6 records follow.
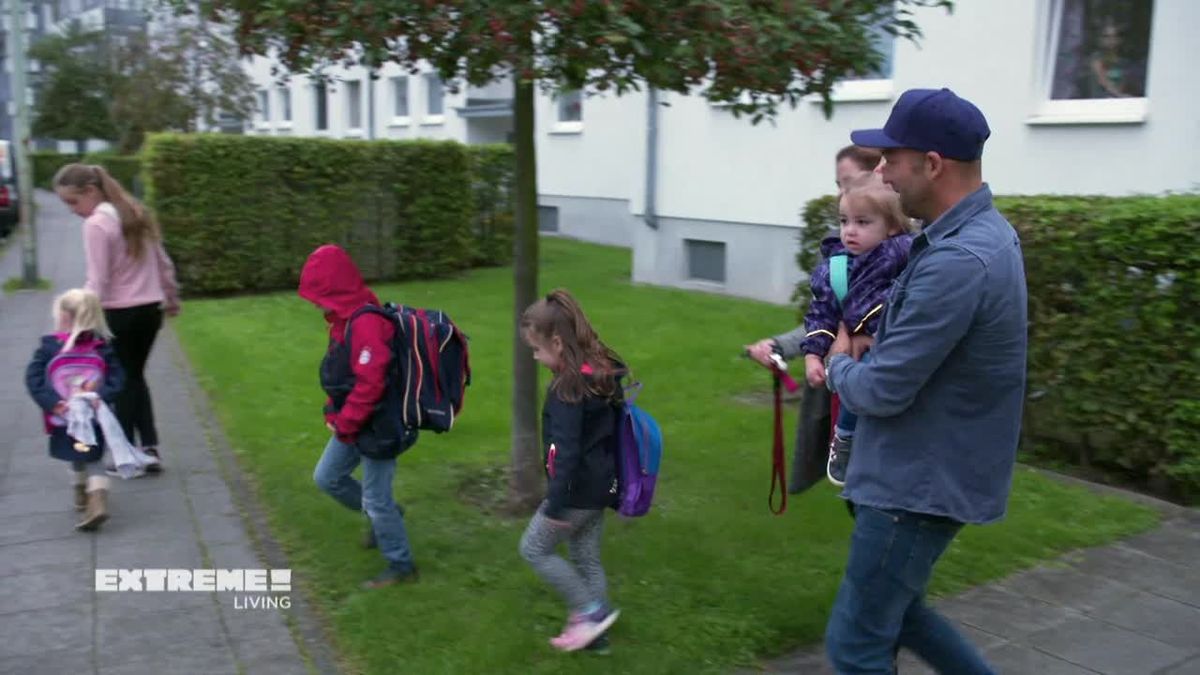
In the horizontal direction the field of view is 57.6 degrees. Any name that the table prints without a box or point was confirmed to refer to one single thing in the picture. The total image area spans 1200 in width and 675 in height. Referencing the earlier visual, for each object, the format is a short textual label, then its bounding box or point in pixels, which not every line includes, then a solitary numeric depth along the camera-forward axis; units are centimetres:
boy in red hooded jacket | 426
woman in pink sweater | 599
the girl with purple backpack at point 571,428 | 377
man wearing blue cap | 257
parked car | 2062
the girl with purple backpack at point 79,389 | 525
